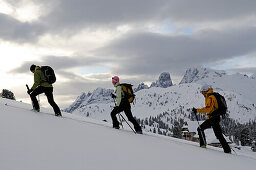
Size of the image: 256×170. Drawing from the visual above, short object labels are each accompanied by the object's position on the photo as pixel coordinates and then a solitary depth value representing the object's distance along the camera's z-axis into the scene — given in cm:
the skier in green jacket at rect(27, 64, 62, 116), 999
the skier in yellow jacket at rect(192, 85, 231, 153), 948
